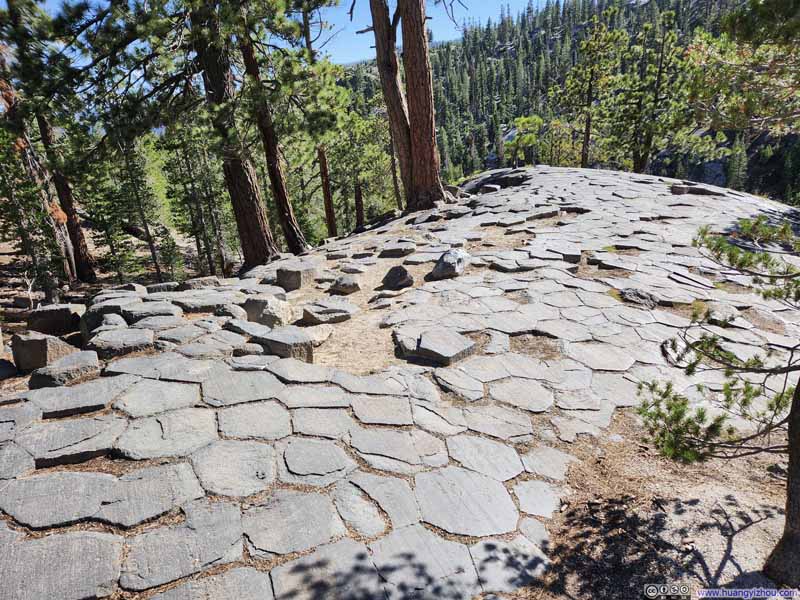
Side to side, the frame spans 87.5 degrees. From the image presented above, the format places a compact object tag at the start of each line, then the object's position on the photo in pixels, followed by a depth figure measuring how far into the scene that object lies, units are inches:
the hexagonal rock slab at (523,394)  120.3
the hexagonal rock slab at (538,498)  85.9
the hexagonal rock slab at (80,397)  100.0
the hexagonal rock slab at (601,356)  138.6
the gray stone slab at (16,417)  91.6
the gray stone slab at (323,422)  100.3
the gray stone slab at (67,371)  112.4
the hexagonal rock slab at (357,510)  76.1
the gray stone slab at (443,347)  140.3
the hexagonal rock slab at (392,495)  79.6
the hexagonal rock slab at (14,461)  80.8
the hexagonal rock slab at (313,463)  86.0
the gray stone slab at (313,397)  110.8
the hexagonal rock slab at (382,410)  108.5
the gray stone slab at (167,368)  117.6
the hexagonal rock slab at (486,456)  95.3
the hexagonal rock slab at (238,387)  109.0
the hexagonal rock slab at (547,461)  96.7
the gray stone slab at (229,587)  61.5
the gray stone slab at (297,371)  121.6
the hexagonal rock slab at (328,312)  179.6
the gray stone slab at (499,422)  108.2
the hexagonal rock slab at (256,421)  97.1
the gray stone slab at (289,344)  134.9
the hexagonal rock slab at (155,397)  102.4
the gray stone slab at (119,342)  129.5
